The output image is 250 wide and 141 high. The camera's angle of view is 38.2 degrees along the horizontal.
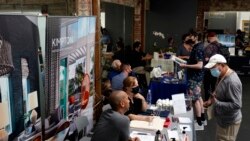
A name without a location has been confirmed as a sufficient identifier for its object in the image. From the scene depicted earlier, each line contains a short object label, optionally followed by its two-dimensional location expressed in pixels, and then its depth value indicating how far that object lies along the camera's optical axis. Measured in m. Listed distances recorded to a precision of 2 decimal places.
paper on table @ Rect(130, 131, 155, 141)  3.64
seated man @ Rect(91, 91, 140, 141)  3.25
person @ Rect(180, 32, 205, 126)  5.69
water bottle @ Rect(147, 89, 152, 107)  5.08
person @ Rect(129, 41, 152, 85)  7.42
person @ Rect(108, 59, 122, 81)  6.23
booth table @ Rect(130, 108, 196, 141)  3.74
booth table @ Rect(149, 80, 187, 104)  5.33
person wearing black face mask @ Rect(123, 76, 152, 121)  4.40
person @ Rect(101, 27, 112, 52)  6.60
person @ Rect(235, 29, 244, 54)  11.70
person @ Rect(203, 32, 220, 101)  6.75
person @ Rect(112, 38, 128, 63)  7.08
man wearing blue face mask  3.86
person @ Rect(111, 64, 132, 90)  5.41
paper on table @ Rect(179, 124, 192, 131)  3.94
